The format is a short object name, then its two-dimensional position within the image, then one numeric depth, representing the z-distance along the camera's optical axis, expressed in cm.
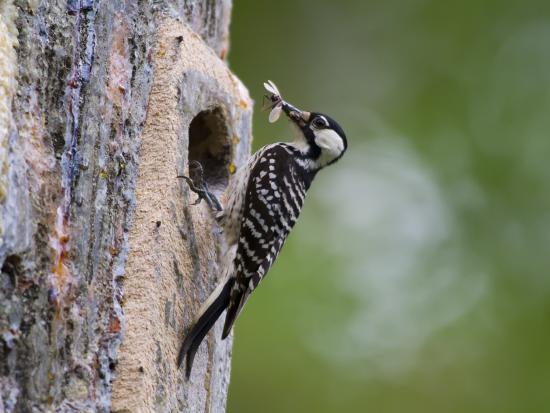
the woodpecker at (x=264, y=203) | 737
